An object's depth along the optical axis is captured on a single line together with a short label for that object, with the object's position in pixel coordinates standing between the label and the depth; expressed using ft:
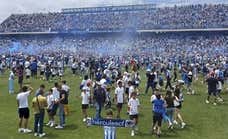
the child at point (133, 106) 57.52
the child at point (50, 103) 61.26
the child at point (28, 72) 118.32
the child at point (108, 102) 74.79
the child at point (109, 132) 43.75
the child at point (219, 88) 86.10
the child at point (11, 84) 96.52
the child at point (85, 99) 63.77
